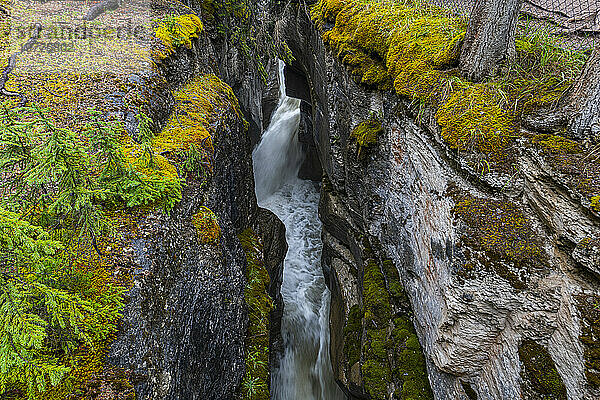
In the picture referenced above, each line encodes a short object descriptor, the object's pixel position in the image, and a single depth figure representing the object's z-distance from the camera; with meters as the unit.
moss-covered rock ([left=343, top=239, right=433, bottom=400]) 5.41
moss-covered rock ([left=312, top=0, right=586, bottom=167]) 4.28
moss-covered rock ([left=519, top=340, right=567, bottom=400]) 3.28
